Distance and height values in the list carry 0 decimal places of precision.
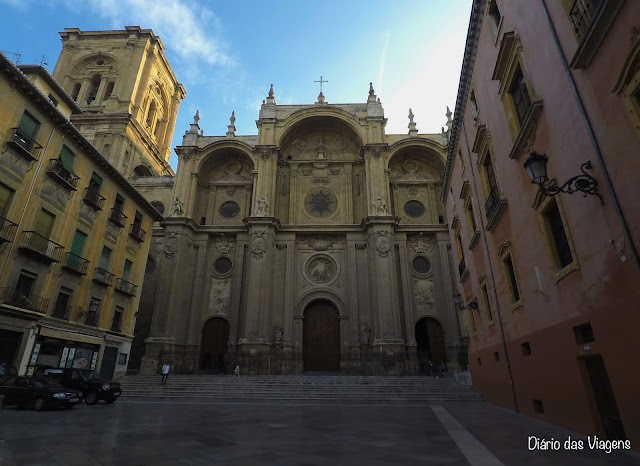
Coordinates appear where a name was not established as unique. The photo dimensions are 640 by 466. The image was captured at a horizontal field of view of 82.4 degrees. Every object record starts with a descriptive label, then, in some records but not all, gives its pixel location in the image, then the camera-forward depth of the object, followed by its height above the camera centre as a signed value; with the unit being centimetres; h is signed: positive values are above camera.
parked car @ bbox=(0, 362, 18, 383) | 1254 +25
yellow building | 1462 +618
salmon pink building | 545 +321
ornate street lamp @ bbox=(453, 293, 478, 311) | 1502 +298
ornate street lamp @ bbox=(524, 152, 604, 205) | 599 +324
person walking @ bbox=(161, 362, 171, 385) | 1860 +18
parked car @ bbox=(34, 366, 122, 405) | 1372 -25
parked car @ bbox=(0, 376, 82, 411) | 1151 -47
